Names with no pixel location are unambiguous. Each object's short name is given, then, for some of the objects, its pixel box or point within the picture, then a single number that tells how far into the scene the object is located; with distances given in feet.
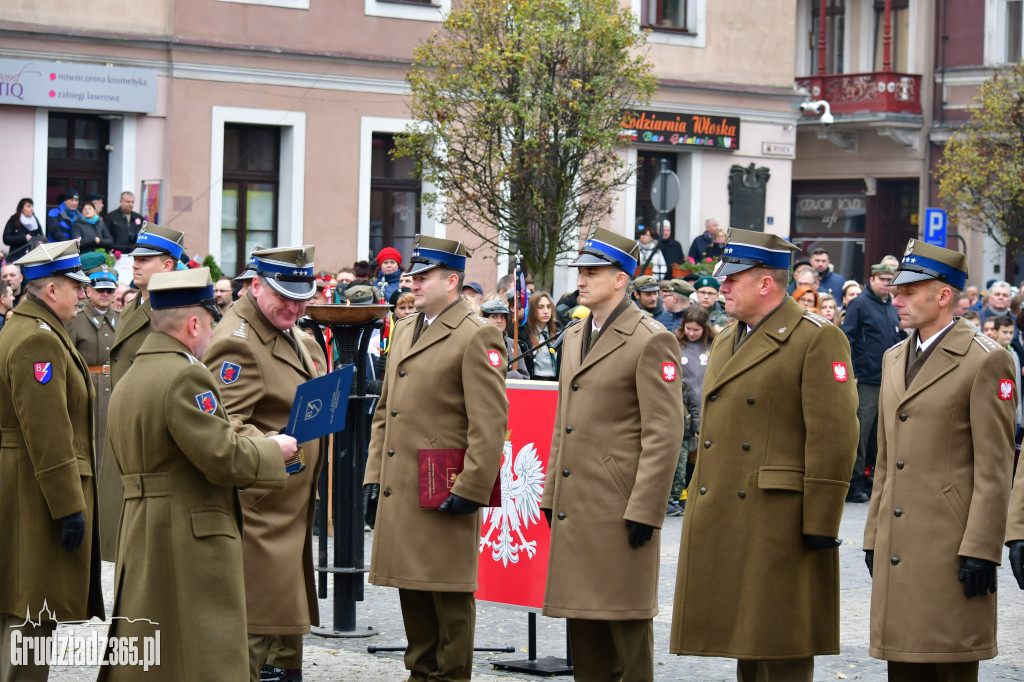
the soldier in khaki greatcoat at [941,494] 35.64
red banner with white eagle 48.67
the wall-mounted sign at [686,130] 166.79
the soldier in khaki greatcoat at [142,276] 53.33
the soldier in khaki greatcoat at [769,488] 36.59
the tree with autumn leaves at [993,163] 177.80
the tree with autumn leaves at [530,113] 123.91
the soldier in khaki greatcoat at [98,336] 71.23
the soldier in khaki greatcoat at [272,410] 40.51
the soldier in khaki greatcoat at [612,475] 39.62
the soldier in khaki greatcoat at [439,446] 42.42
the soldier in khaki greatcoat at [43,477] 38.90
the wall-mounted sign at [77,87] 128.38
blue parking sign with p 166.29
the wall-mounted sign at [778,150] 177.89
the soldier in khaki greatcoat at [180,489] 32.73
